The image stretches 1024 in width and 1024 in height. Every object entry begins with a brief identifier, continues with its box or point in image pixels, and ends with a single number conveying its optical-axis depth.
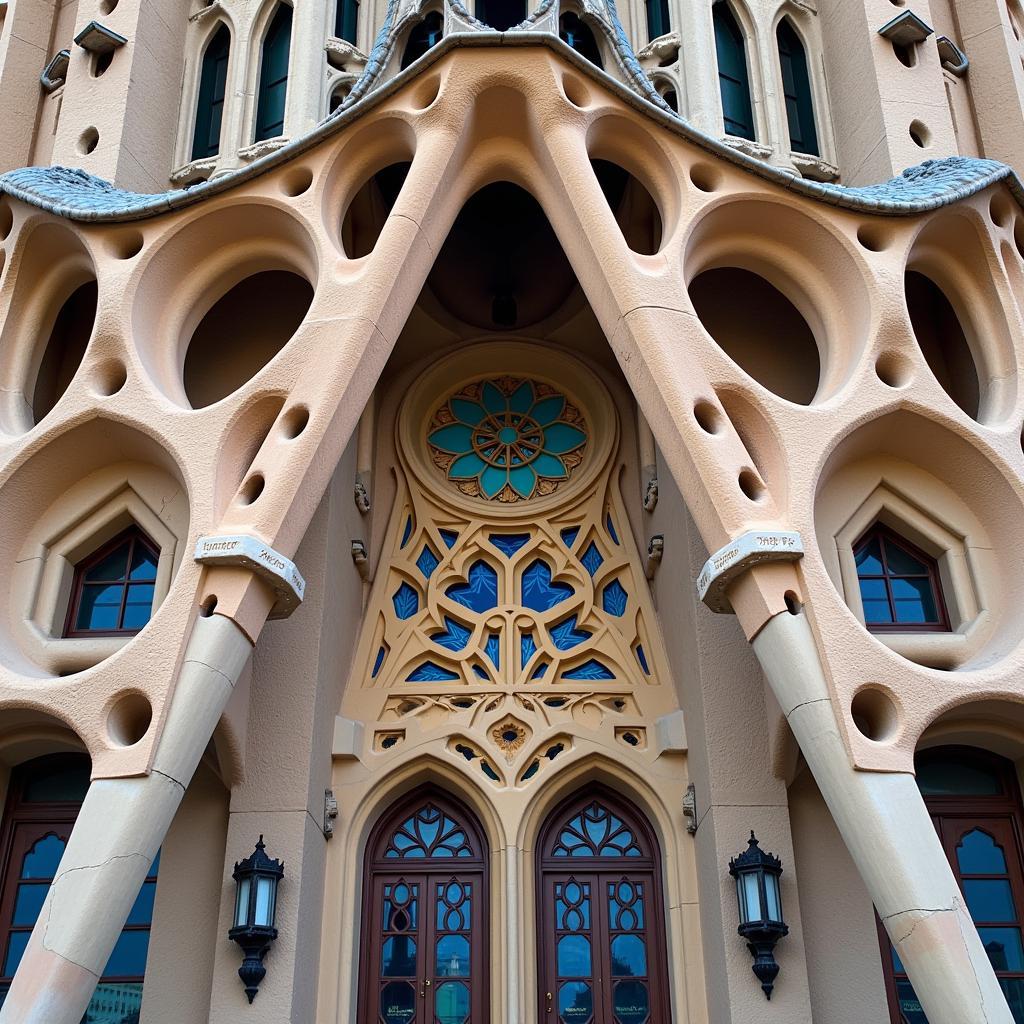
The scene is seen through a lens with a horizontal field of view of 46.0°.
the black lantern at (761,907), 8.47
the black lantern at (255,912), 8.57
